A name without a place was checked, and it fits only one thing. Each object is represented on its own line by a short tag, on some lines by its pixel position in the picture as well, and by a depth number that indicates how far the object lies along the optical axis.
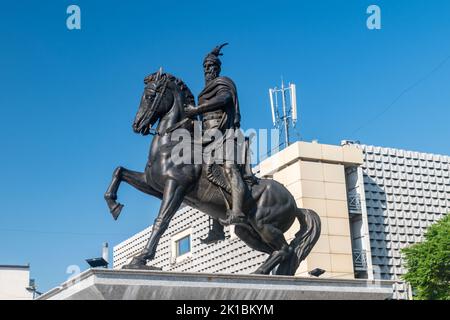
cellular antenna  41.00
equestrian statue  12.01
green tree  31.80
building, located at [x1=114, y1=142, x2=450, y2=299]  38.56
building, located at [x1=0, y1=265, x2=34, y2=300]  43.50
